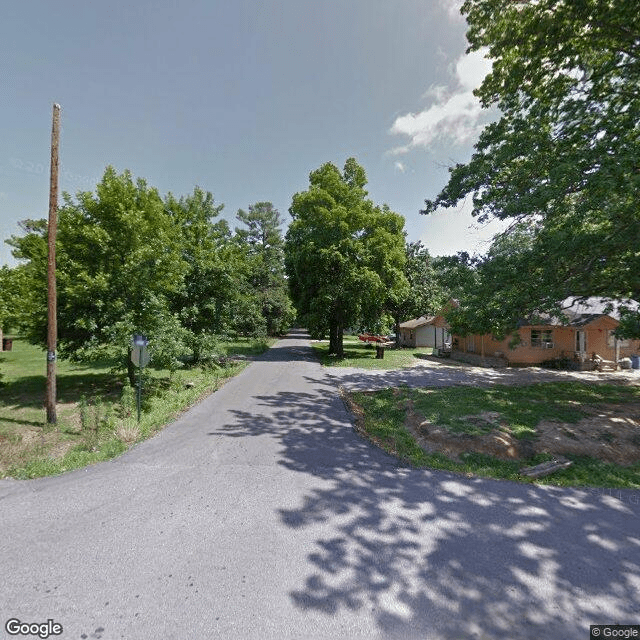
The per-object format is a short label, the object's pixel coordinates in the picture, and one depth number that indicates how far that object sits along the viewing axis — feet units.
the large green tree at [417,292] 101.04
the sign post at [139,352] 26.86
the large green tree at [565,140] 25.07
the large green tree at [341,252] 74.23
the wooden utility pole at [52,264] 26.91
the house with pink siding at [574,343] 64.49
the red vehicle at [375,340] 119.51
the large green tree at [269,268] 137.28
